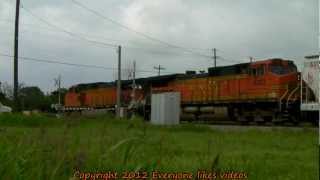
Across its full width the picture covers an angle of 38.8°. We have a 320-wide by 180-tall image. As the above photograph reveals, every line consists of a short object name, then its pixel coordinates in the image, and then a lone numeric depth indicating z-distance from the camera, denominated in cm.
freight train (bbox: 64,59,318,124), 2438
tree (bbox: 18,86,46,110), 7648
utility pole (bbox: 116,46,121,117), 3457
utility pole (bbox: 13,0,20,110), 2751
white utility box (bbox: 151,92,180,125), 2082
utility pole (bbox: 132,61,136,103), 3482
